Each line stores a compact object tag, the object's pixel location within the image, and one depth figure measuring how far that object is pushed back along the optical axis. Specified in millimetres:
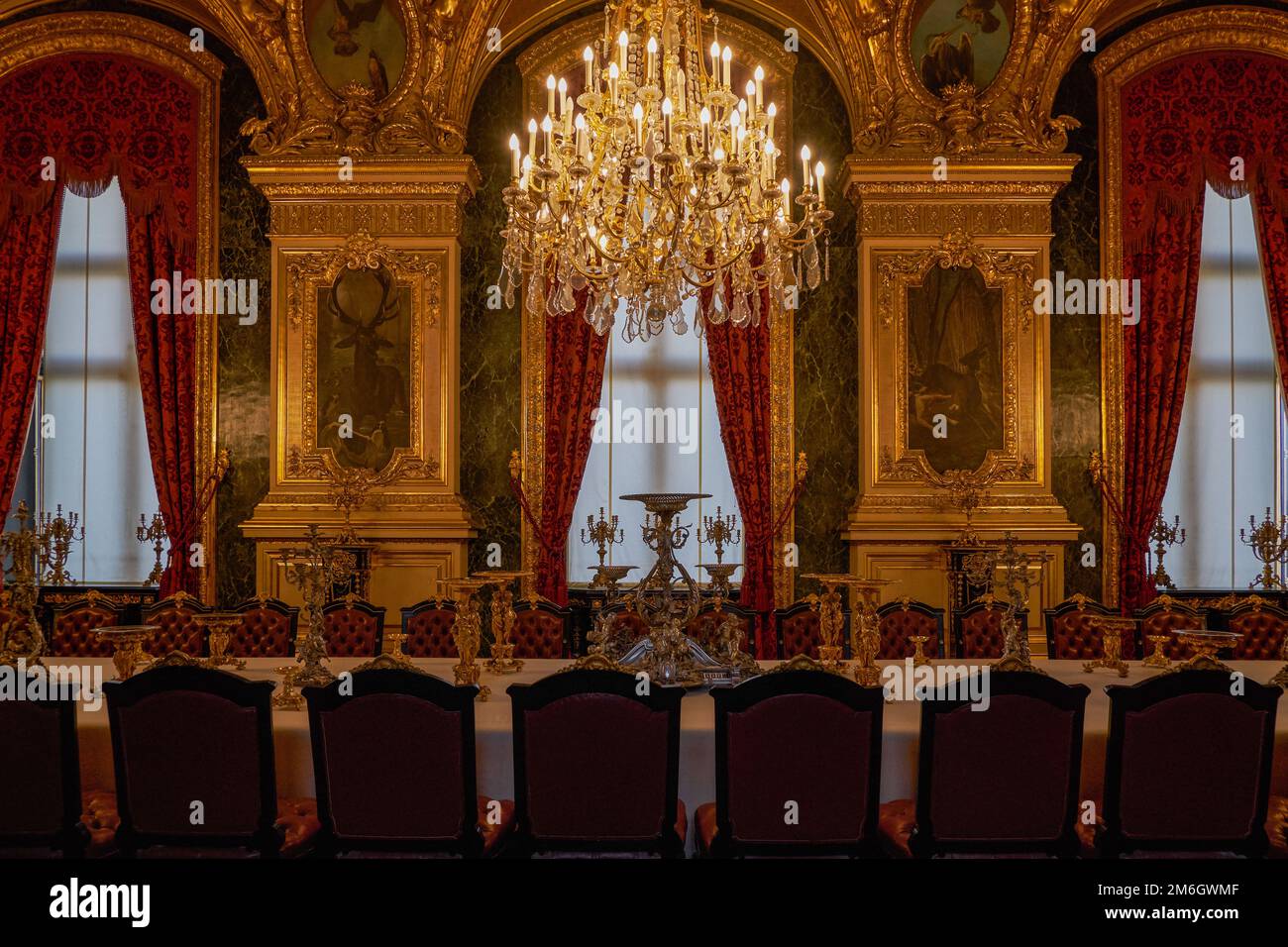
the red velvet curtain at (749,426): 7613
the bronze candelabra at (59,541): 6766
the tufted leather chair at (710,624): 5414
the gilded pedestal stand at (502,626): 4191
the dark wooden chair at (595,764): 3008
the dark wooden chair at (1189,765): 3023
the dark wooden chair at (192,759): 3057
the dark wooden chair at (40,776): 3102
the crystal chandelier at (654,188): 4637
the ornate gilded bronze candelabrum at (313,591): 3861
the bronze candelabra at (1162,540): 7520
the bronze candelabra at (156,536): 7609
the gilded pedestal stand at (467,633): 4016
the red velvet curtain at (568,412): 7668
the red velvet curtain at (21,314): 7699
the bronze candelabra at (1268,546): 5790
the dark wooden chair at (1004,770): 3016
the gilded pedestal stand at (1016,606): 3805
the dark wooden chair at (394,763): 3023
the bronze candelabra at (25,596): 3971
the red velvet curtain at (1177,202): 7645
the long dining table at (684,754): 3471
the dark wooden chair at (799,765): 3000
